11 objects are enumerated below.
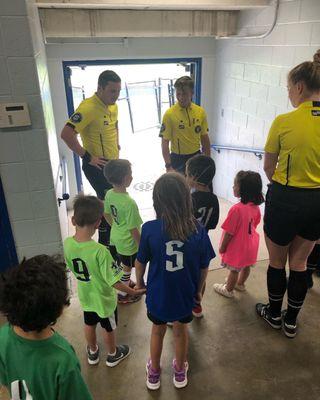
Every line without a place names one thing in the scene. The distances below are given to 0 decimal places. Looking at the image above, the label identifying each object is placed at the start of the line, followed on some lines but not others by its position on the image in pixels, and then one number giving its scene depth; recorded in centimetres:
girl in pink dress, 211
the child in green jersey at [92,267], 160
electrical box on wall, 191
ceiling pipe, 346
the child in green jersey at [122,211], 211
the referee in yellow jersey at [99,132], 268
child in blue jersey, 144
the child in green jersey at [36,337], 93
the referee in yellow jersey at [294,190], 171
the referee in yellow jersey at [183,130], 314
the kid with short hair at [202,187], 195
